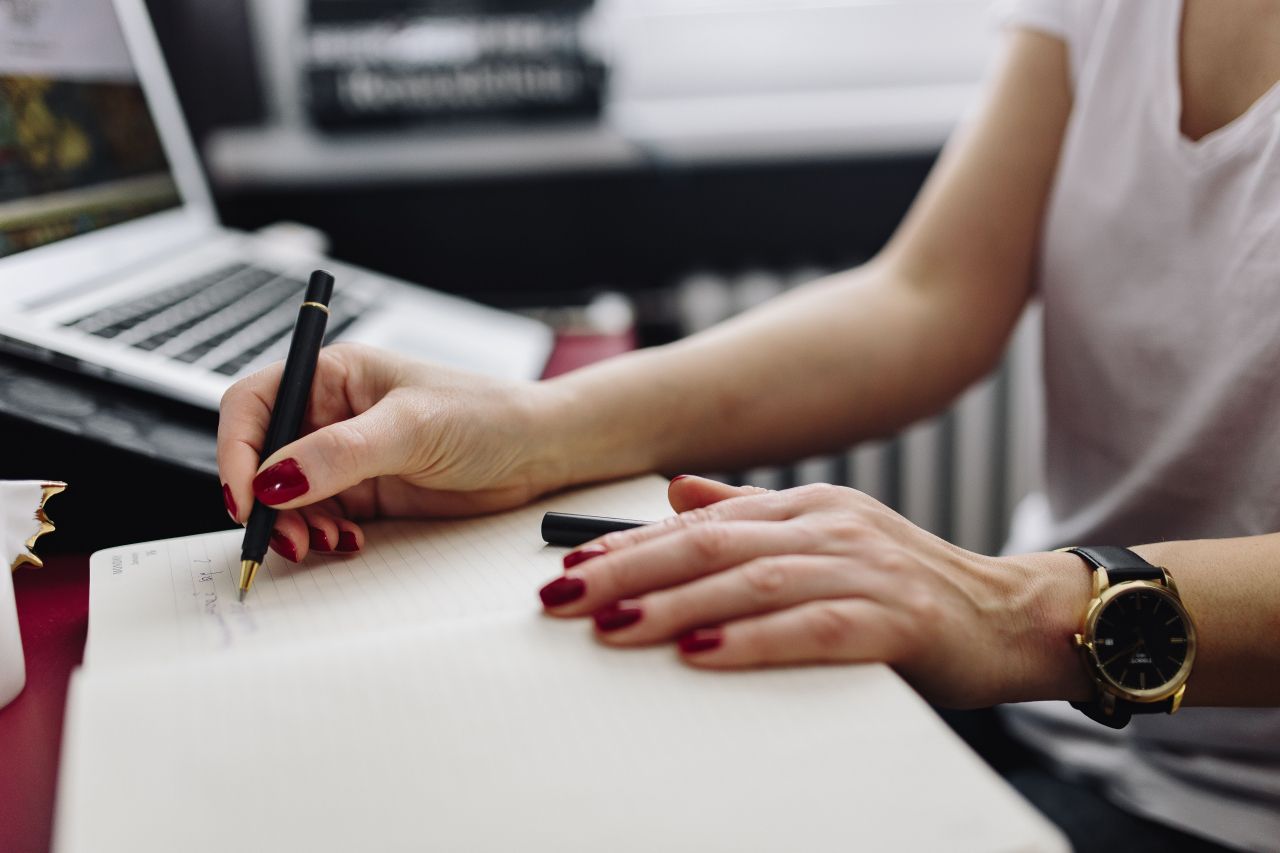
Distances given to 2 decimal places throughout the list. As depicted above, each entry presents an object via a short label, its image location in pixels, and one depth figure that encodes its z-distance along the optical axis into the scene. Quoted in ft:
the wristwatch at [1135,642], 1.34
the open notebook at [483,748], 0.85
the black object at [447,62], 3.69
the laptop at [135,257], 1.77
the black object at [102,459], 1.48
